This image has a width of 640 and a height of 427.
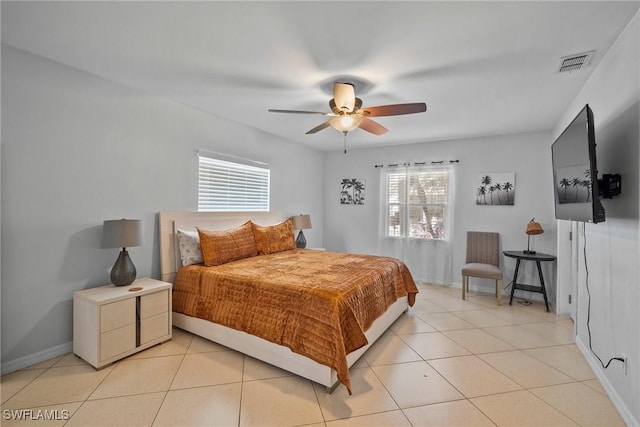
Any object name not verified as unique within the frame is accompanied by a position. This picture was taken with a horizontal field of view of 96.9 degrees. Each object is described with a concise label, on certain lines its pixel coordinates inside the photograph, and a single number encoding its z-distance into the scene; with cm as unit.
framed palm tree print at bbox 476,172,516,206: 435
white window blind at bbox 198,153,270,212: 369
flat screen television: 181
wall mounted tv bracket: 186
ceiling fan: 248
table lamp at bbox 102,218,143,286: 248
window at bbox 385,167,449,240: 488
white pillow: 314
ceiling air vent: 215
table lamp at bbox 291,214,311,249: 489
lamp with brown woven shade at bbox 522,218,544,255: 383
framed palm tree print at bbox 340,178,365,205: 564
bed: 208
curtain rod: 477
